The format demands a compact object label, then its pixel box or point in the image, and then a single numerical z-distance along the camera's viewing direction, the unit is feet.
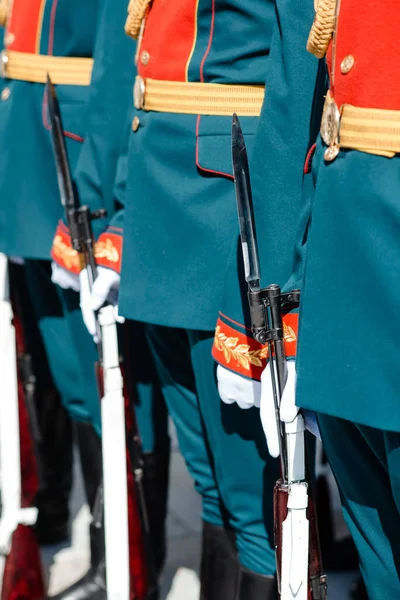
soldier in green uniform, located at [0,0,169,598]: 19.07
